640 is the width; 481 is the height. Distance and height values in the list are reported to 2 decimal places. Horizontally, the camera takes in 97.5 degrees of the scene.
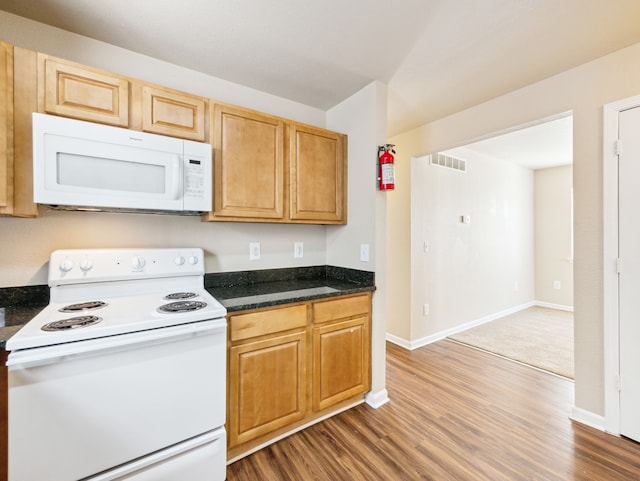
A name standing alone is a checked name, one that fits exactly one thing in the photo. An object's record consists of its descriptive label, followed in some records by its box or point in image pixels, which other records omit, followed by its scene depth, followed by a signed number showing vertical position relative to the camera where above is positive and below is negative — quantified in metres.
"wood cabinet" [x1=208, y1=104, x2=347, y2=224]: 1.89 +0.53
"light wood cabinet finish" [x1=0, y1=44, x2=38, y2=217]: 1.32 +0.52
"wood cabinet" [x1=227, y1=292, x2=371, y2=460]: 1.64 -0.83
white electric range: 1.07 -0.60
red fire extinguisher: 2.14 +0.55
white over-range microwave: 1.36 +0.39
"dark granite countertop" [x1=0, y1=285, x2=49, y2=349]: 1.32 -0.34
